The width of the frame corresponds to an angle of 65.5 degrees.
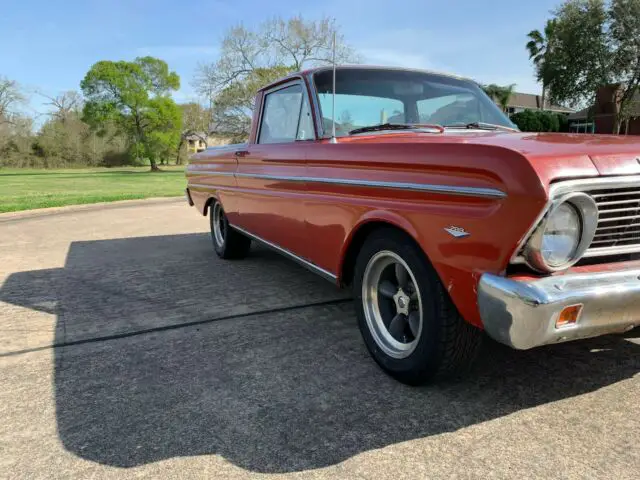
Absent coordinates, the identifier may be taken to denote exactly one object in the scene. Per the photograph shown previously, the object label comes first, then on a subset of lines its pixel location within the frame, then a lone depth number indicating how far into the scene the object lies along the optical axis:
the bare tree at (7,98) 49.00
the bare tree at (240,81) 30.66
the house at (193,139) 44.87
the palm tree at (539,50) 25.28
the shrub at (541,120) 31.73
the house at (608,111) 23.30
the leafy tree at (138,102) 38.28
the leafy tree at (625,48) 21.86
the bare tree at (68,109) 50.03
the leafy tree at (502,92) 56.37
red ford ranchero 1.88
